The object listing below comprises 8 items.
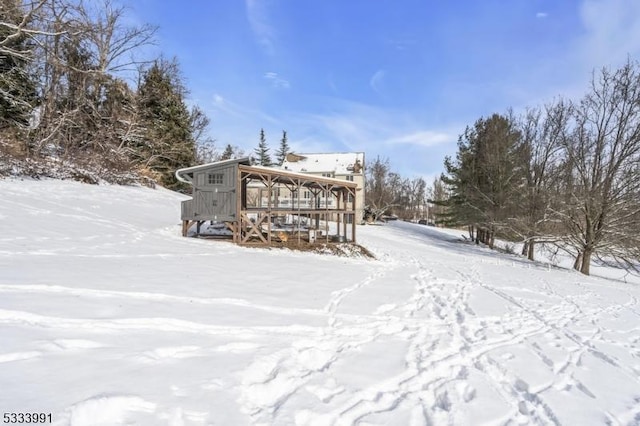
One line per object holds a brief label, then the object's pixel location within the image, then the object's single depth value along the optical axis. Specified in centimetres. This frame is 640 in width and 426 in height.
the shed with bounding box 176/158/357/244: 1480
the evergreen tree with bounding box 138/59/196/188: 2909
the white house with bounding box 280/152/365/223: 4075
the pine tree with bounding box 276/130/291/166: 6359
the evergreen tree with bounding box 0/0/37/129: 1834
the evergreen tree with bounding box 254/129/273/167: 6259
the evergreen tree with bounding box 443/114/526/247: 2128
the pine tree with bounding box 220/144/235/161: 5955
